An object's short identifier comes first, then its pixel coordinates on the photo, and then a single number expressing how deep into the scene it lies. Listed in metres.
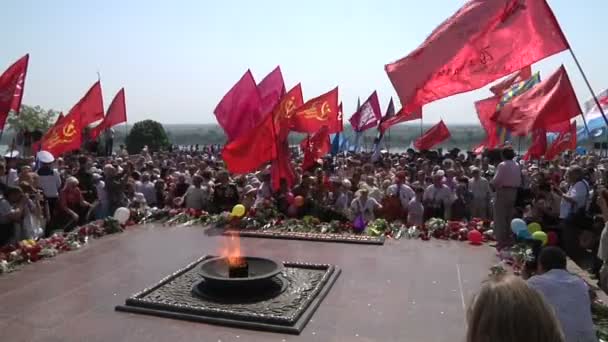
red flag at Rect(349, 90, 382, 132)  19.98
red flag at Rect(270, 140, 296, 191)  10.64
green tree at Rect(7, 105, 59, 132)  44.19
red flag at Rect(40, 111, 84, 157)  11.12
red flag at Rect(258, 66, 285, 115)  13.51
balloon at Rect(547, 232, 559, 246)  7.38
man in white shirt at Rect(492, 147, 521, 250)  7.95
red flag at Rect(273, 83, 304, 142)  11.06
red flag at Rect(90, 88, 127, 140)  14.45
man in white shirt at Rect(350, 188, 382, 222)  9.95
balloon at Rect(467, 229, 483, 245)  8.68
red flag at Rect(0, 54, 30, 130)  10.25
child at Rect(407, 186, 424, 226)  10.19
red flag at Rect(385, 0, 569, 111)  6.20
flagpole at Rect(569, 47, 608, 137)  5.57
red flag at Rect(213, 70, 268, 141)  12.08
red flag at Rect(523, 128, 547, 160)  13.20
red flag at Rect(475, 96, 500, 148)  13.04
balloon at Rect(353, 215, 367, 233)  9.48
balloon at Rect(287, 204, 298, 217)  10.44
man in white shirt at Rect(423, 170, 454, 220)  10.62
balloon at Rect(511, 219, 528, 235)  7.11
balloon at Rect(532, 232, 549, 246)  6.72
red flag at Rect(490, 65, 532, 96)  14.43
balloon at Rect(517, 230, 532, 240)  7.09
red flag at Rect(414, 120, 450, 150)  17.50
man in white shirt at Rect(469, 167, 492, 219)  11.19
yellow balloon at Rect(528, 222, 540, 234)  7.74
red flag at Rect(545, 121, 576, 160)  15.52
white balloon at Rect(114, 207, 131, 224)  9.92
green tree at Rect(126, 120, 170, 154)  34.41
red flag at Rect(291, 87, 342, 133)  13.18
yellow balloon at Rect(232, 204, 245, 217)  9.34
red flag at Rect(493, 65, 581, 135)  8.00
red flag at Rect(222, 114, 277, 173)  10.30
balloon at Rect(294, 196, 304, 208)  10.28
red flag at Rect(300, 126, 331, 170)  13.72
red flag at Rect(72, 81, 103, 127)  12.12
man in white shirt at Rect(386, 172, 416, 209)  10.60
